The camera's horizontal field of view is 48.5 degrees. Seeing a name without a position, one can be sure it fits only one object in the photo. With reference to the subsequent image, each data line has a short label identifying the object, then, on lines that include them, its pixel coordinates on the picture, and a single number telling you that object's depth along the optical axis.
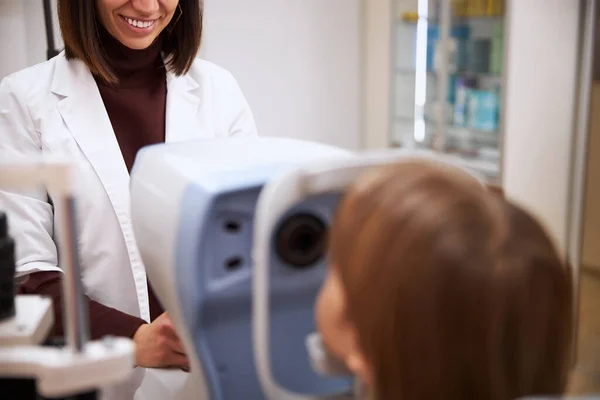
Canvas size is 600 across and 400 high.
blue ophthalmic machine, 0.60
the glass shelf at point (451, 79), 3.18
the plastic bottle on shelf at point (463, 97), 3.30
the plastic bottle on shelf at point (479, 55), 3.20
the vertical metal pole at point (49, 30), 2.12
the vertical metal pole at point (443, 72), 3.24
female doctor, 1.07
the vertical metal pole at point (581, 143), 2.48
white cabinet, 2.63
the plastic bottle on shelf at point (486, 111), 3.17
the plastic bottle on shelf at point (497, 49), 3.09
